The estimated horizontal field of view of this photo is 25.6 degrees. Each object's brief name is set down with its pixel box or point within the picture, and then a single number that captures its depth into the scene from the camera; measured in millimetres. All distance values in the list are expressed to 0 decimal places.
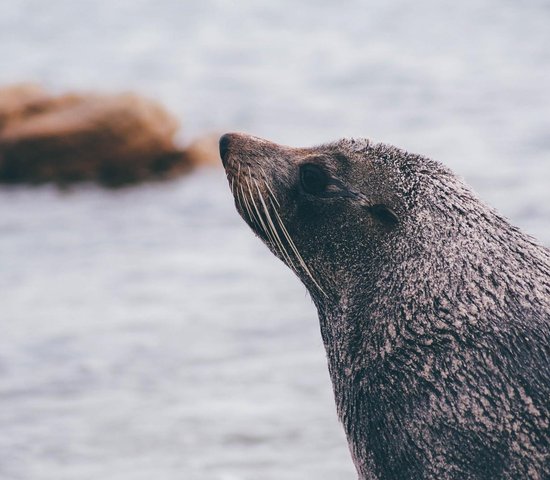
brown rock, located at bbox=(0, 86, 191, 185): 17344
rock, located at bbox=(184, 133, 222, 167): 17641
